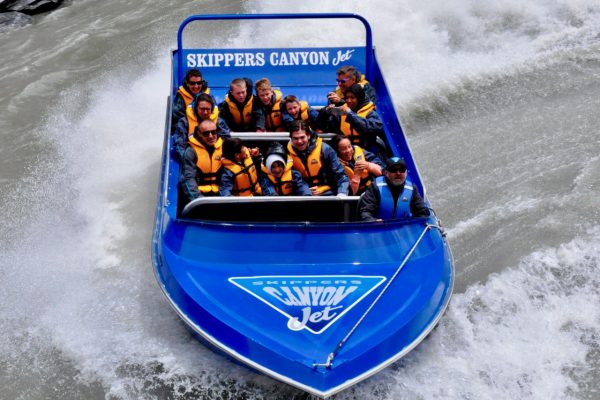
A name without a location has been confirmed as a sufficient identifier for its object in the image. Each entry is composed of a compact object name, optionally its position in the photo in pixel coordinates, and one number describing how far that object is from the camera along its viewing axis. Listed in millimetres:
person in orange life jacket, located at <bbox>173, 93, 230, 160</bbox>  9187
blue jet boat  6383
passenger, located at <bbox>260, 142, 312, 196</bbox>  8234
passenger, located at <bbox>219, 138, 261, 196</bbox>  8516
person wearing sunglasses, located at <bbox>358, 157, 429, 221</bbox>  7719
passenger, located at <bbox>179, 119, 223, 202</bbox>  8469
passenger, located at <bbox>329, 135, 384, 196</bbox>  8484
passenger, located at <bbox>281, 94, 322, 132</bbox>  9500
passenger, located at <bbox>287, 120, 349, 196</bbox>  8523
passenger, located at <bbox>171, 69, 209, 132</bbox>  10281
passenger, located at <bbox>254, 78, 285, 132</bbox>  9953
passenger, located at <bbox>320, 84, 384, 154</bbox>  9516
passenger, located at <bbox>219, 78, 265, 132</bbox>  10023
